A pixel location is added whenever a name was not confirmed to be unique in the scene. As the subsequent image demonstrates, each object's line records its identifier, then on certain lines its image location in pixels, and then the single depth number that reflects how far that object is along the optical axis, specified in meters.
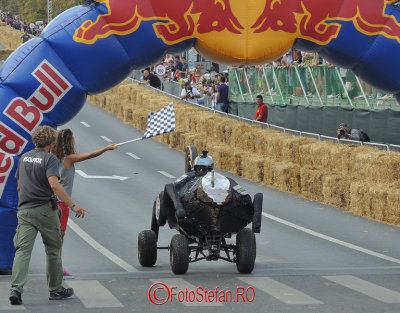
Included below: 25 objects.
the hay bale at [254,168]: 28.48
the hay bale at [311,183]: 24.46
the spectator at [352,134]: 25.44
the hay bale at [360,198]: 21.52
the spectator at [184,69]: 45.62
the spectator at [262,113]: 31.75
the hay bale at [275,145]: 28.27
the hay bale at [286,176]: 25.97
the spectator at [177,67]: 45.91
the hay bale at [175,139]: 37.03
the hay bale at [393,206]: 20.30
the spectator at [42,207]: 11.68
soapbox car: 13.70
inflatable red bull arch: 14.20
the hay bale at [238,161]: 30.08
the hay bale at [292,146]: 26.94
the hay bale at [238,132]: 31.54
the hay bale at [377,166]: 21.20
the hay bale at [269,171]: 27.56
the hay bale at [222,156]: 30.99
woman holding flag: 13.22
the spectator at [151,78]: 47.03
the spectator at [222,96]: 35.94
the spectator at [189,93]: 40.65
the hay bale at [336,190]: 22.89
